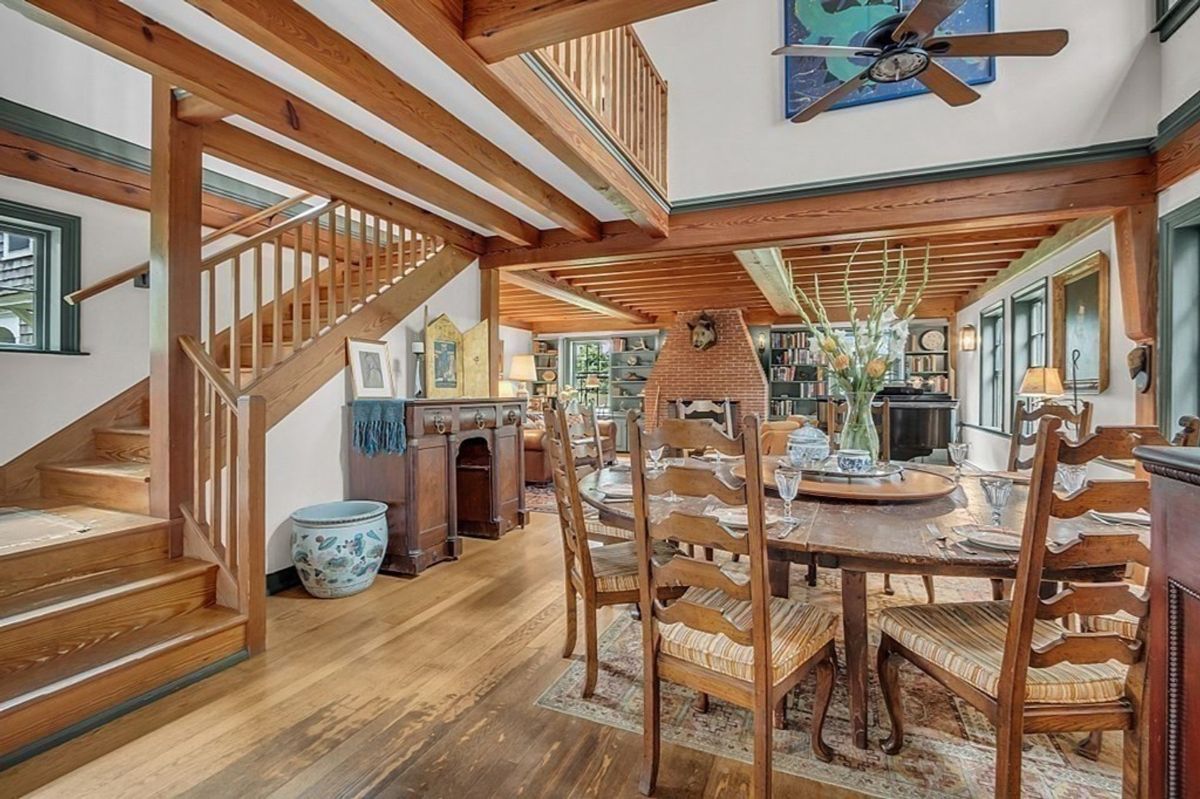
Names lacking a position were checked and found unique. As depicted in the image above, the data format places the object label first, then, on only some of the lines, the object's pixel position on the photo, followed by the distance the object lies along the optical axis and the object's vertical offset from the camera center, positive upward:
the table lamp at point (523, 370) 9.19 +0.49
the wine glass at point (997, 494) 1.69 -0.30
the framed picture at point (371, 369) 3.46 +0.20
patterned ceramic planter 2.92 -0.81
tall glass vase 2.50 -0.14
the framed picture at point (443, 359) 4.05 +0.31
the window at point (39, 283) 2.95 +0.64
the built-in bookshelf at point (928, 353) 8.51 +0.68
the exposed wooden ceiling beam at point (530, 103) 1.81 +1.24
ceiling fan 1.99 +1.35
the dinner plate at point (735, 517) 1.73 -0.39
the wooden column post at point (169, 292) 2.46 +0.49
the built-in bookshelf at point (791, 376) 9.28 +0.37
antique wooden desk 3.38 -0.54
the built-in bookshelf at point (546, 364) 11.08 +0.71
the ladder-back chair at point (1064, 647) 1.21 -0.58
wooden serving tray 2.05 -0.36
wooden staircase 1.77 -0.80
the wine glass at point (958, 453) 2.45 -0.25
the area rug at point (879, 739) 1.59 -1.11
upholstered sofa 5.94 -0.63
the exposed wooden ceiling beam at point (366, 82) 1.77 +1.24
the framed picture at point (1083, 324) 3.78 +0.55
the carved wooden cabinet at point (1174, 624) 0.71 -0.31
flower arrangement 2.37 +0.19
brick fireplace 8.52 +0.43
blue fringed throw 3.36 -0.16
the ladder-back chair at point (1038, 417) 2.52 -0.12
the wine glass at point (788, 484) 1.78 -0.28
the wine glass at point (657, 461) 2.62 -0.32
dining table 1.46 -0.41
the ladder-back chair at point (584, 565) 2.03 -0.65
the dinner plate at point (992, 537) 1.48 -0.39
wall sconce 6.93 +0.72
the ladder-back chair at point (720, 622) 1.36 -0.62
